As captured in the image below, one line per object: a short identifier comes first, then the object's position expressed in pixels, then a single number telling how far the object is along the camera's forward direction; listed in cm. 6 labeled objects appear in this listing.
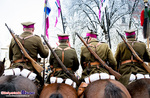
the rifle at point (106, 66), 377
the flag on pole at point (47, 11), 613
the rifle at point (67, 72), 380
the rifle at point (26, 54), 370
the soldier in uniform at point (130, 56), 402
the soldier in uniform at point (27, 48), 385
